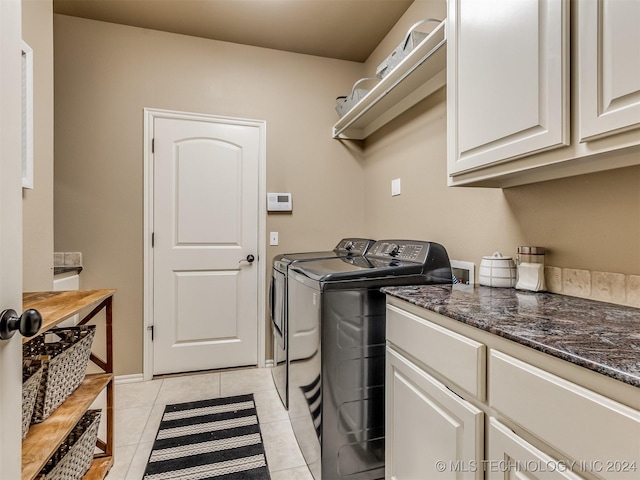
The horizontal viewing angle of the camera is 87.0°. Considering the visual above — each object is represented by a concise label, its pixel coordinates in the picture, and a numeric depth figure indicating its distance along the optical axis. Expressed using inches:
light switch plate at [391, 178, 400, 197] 97.1
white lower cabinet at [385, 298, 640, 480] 23.6
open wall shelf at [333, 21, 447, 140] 65.9
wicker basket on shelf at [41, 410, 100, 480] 47.5
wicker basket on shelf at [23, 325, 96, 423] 45.7
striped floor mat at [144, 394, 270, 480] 62.0
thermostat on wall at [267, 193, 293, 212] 110.4
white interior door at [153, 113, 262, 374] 102.7
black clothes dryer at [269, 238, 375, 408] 82.0
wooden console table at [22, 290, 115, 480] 39.9
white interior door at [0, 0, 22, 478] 26.0
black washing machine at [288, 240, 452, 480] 56.7
